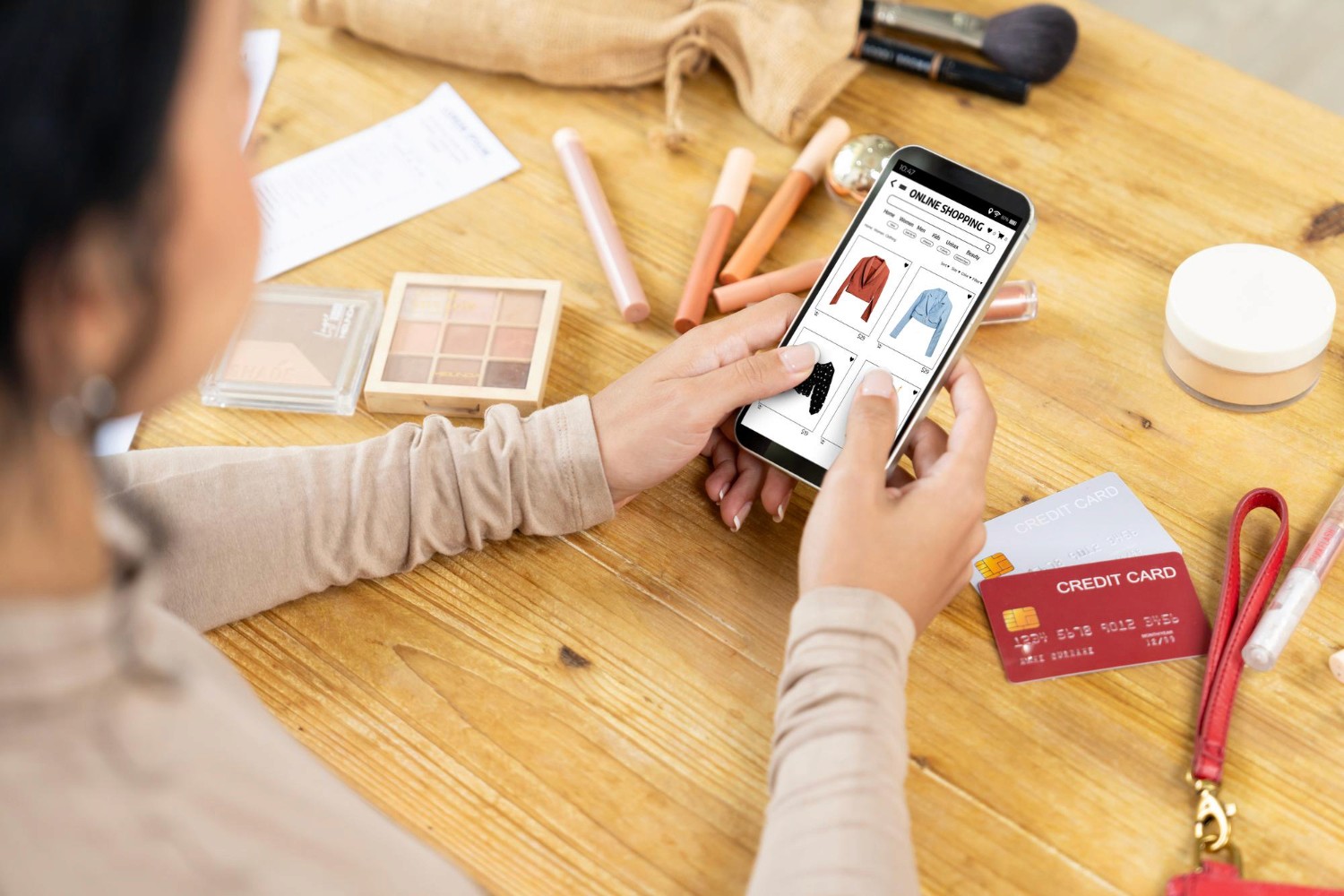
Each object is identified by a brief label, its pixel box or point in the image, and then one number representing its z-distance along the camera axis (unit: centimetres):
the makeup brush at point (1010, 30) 86
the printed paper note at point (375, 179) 85
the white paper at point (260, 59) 95
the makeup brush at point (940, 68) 88
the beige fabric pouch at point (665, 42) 87
